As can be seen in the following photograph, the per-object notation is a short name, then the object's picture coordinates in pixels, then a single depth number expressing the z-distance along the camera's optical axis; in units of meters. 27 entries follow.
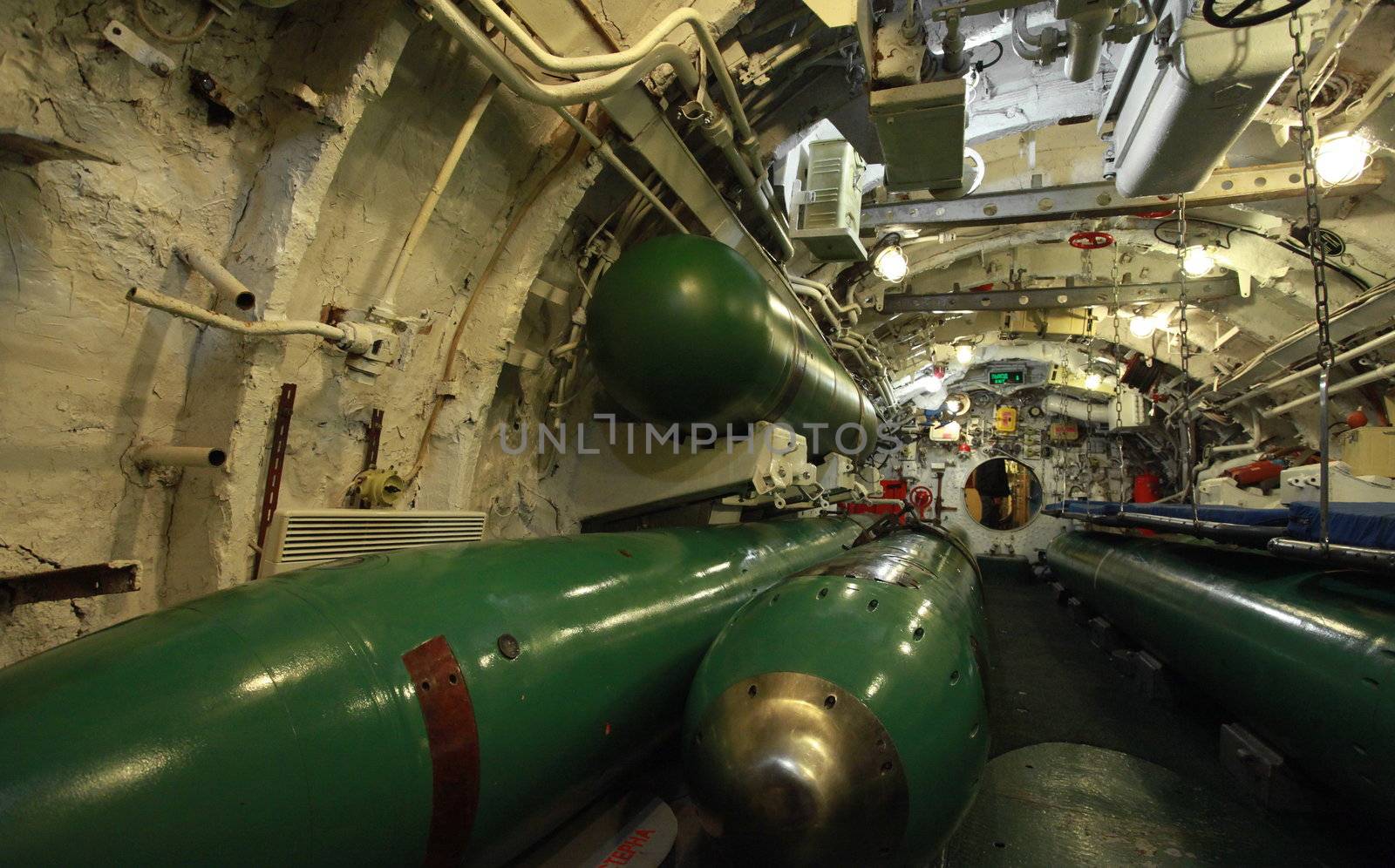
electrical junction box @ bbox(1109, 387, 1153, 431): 10.01
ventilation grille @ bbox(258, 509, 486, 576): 1.82
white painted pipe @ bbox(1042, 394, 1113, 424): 11.50
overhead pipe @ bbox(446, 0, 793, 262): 1.85
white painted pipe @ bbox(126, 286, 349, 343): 1.53
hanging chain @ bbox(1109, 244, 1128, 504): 10.05
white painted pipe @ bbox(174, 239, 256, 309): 1.70
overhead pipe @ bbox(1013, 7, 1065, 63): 2.96
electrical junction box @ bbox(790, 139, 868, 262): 4.56
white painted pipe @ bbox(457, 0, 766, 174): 1.79
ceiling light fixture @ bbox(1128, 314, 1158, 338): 7.31
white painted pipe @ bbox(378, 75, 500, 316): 2.24
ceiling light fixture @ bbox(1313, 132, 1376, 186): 3.51
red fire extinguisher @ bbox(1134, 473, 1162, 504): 11.40
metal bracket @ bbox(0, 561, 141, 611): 1.34
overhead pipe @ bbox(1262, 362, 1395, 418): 4.97
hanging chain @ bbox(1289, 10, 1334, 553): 1.94
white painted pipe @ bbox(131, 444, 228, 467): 1.69
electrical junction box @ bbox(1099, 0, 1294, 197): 2.34
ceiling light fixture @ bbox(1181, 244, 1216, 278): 5.50
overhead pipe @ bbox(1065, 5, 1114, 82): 2.33
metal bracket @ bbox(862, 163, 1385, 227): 4.45
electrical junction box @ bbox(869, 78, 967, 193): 2.81
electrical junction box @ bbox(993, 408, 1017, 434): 12.35
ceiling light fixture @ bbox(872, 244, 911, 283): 5.55
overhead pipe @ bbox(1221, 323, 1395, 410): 4.86
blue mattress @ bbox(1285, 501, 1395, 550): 2.03
